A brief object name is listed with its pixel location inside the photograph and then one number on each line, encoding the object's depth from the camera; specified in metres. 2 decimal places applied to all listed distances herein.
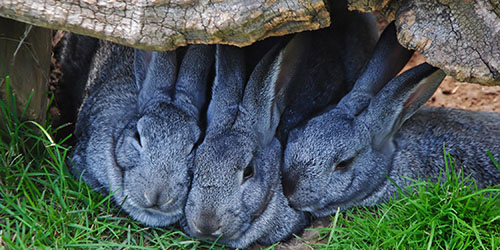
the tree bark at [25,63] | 7.47
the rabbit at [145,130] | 7.18
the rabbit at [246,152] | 7.05
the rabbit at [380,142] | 7.55
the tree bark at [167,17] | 6.02
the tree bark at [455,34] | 5.89
